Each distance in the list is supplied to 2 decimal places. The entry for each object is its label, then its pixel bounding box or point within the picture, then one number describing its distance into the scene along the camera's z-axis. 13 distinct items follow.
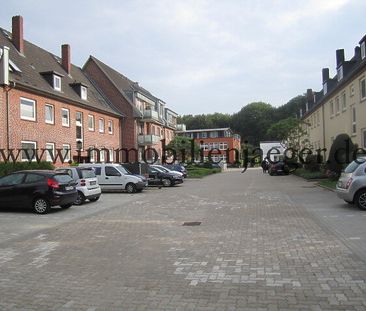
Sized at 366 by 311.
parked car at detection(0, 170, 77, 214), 14.45
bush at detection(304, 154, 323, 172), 36.56
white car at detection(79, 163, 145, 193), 23.61
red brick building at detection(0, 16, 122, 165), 25.41
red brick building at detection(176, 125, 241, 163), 99.56
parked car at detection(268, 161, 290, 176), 44.69
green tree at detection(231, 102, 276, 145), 115.19
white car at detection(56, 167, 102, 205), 17.14
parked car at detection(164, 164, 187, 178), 38.06
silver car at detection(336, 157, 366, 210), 13.64
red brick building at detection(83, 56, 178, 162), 45.19
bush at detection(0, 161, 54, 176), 21.00
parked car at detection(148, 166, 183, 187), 29.83
